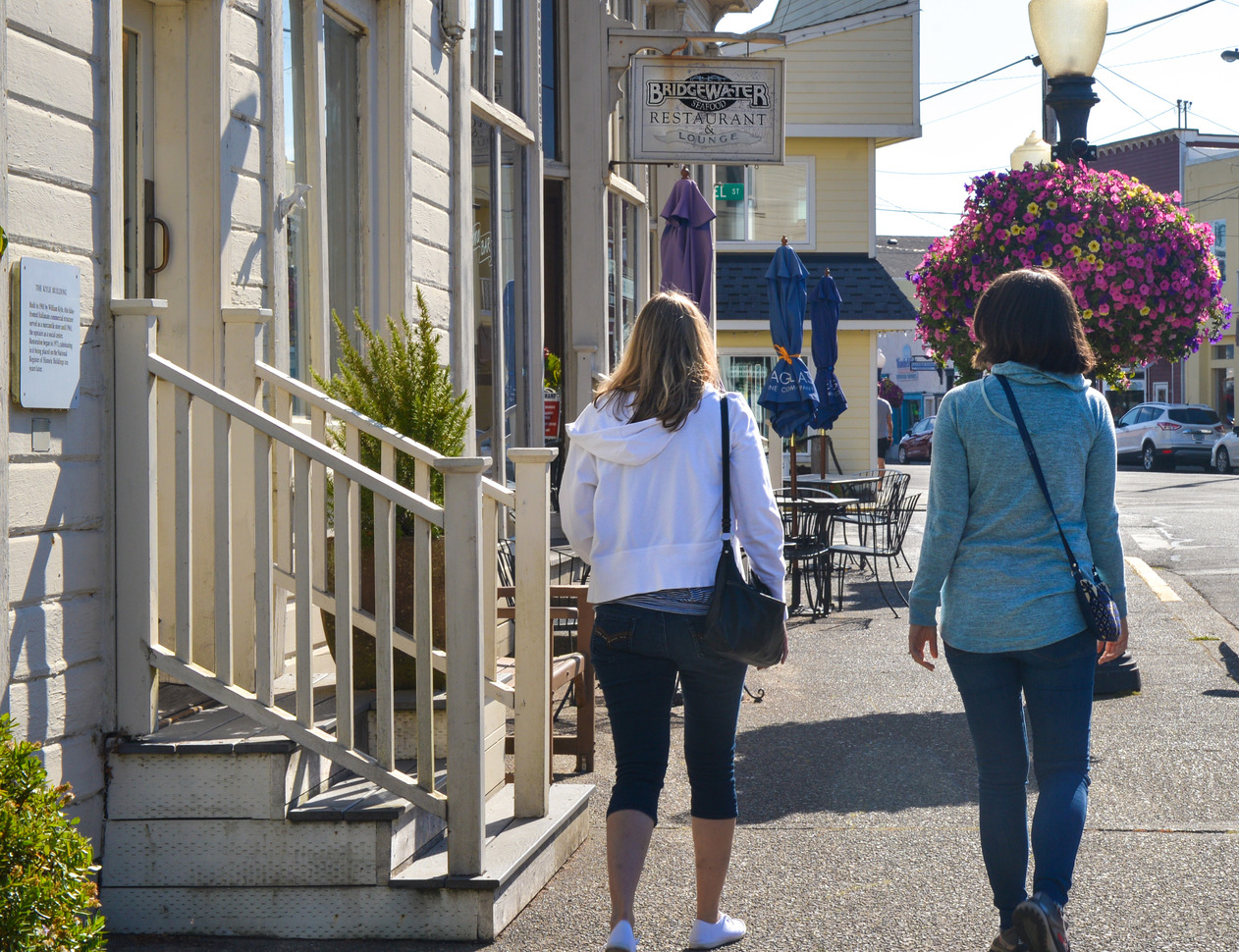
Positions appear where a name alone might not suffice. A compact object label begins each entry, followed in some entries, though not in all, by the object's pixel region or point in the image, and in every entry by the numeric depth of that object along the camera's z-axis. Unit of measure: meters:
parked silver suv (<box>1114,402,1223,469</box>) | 61.94
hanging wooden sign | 18.81
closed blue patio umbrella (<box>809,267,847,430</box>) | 26.71
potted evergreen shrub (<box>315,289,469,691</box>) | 9.60
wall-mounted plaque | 7.31
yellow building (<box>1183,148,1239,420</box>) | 79.87
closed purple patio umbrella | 18.83
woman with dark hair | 7.07
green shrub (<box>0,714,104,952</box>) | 5.36
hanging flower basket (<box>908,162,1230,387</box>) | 17.53
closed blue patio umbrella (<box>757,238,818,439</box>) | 22.08
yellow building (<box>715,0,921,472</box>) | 46.12
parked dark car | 78.00
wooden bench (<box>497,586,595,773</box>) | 11.45
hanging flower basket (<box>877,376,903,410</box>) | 88.76
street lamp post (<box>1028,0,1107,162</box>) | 15.27
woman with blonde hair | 7.33
